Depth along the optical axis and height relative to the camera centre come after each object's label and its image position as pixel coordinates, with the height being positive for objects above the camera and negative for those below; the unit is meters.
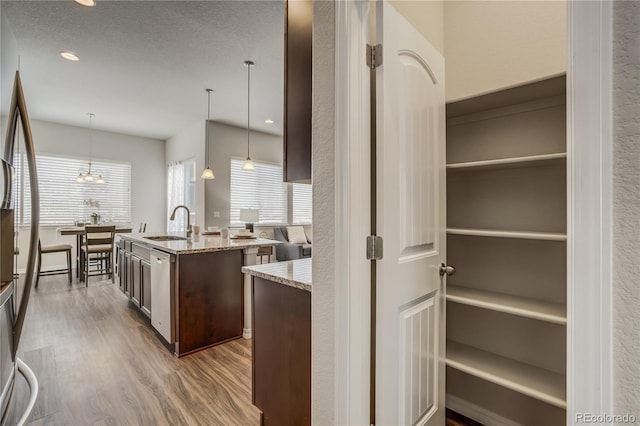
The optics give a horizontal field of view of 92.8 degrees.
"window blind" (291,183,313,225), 7.38 +0.21
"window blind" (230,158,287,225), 6.32 +0.45
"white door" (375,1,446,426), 1.16 -0.05
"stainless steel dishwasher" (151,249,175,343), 2.58 -0.72
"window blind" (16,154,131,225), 5.87 +0.41
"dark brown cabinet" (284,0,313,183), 1.40 +0.58
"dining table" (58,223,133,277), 4.95 -0.35
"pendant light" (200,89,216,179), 5.35 +1.44
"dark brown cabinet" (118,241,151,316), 3.10 -0.70
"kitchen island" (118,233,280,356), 2.56 -0.71
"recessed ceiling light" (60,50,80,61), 3.39 +1.78
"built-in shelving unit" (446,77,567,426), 1.46 -0.23
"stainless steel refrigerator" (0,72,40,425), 1.11 -0.19
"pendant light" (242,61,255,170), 3.69 +1.79
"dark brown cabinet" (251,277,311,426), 1.38 -0.69
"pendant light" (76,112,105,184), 5.52 +0.78
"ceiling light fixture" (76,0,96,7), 2.57 +1.78
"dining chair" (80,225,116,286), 4.82 -0.50
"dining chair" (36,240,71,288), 4.97 -0.64
